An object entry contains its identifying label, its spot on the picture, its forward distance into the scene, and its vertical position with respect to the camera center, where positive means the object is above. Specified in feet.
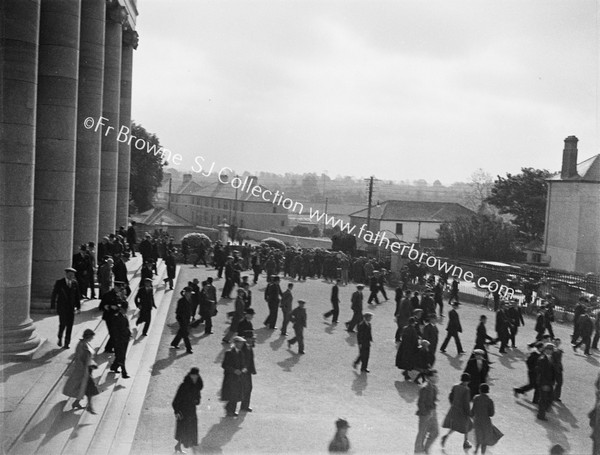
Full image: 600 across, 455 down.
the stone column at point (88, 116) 54.65 +5.81
